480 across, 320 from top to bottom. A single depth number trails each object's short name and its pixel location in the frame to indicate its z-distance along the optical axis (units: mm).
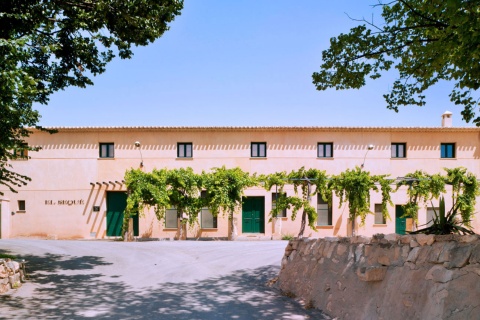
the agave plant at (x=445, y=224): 4523
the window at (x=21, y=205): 22750
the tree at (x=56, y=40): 7121
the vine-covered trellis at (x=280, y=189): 19375
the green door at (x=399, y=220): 22844
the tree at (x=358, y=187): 19328
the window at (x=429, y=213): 22484
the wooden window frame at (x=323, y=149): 22906
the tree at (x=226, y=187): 19938
